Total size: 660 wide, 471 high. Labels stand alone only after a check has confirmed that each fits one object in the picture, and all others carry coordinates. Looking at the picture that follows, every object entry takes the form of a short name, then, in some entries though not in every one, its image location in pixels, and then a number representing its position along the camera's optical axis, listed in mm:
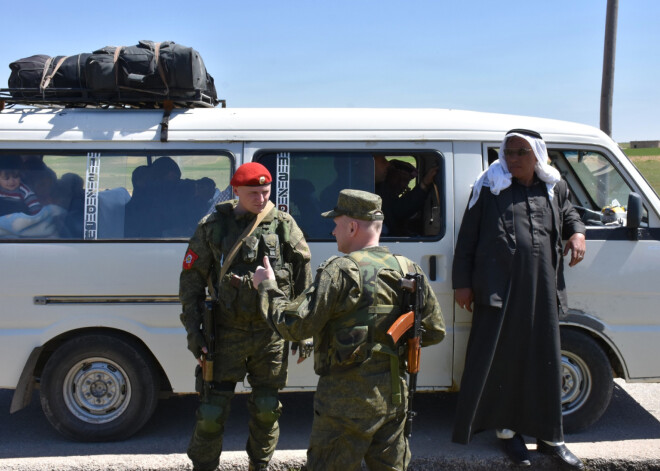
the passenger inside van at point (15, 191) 4645
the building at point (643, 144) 52938
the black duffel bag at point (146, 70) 4648
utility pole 10195
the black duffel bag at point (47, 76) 4742
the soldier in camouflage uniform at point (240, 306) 3887
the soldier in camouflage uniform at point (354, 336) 3078
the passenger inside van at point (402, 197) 4777
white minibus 4590
